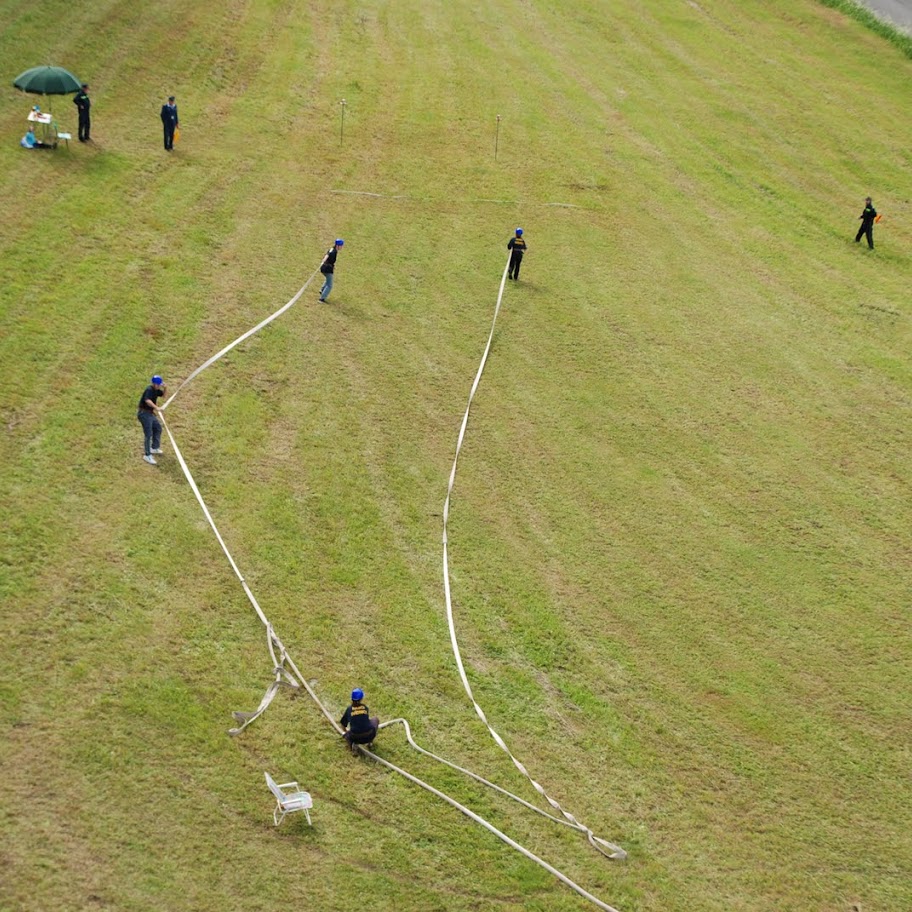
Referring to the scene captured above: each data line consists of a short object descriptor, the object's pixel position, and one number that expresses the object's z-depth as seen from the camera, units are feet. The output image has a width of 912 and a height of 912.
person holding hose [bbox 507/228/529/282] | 99.91
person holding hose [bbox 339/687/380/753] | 50.98
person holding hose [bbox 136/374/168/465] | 66.90
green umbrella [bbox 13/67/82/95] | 102.42
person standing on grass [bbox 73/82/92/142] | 104.83
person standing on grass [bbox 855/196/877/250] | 118.21
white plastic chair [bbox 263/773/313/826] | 46.50
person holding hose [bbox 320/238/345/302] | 89.56
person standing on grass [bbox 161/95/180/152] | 108.64
